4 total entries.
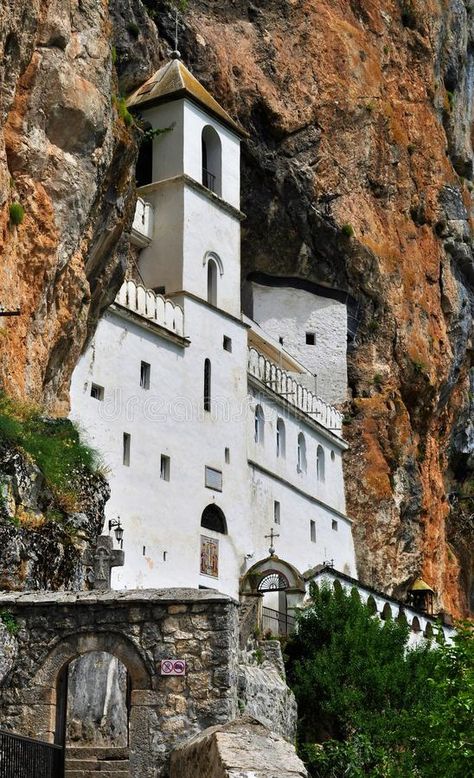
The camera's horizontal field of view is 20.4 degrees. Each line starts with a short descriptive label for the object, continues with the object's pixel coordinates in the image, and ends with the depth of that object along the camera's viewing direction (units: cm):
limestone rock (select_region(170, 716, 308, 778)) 1046
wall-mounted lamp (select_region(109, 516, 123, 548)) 2818
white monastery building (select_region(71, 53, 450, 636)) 3182
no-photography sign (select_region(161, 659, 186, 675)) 1320
